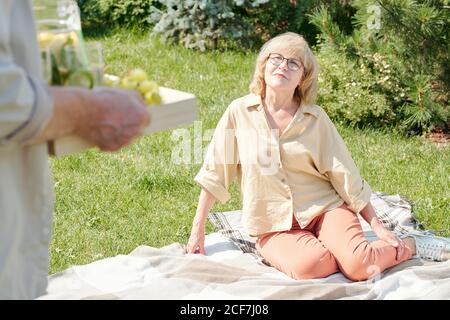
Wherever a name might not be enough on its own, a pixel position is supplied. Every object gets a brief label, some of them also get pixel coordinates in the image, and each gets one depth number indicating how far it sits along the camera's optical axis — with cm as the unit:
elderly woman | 403
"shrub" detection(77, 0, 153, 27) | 905
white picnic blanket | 363
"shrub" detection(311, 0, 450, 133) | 609
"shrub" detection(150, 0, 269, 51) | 802
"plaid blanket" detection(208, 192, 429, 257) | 443
